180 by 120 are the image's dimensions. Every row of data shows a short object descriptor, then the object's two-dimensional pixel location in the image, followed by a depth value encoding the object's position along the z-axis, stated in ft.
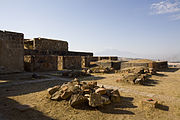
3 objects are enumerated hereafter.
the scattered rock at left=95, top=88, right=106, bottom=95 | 14.53
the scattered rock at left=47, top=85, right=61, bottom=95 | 15.71
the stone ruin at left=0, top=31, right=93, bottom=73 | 37.37
